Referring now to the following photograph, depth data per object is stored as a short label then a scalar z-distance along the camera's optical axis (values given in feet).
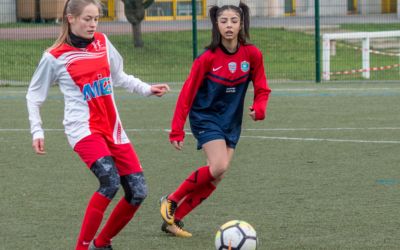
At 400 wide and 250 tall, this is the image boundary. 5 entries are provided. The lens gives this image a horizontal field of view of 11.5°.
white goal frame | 138.01
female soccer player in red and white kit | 41.01
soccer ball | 40.14
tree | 156.25
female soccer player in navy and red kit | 45.83
